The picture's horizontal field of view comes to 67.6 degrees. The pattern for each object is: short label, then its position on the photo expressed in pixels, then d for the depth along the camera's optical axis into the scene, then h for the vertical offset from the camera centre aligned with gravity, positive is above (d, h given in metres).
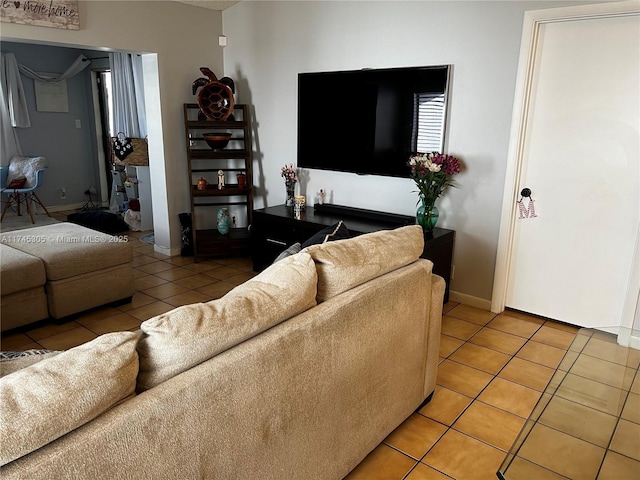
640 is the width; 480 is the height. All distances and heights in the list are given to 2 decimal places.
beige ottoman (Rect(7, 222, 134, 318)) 3.12 -0.97
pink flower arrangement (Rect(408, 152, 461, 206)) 3.26 -0.31
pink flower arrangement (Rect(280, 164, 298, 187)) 4.25 -0.47
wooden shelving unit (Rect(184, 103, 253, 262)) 4.50 -0.62
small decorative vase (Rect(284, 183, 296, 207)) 4.27 -0.63
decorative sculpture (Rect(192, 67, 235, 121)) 4.39 +0.22
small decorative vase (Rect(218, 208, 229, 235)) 4.71 -0.97
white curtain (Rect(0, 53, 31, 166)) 5.95 +0.13
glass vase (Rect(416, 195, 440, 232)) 3.35 -0.63
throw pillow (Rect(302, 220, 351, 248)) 2.30 -0.54
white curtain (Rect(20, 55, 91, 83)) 6.31 +0.61
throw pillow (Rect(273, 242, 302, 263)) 2.02 -0.54
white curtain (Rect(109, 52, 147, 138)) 5.80 +0.29
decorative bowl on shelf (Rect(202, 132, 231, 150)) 4.50 -0.17
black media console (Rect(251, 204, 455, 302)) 3.39 -0.79
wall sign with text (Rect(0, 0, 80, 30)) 3.34 +0.74
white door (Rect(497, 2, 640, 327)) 2.79 -0.26
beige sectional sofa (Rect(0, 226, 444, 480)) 0.98 -0.65
